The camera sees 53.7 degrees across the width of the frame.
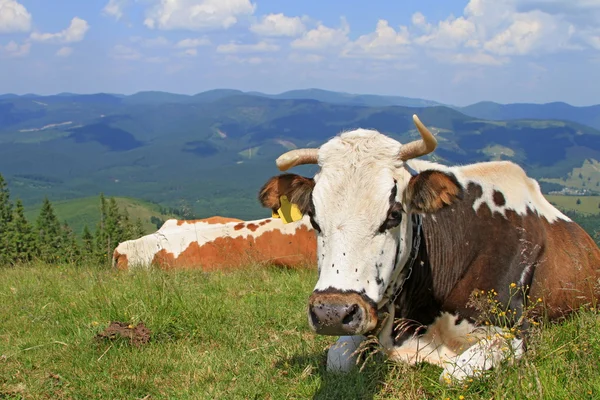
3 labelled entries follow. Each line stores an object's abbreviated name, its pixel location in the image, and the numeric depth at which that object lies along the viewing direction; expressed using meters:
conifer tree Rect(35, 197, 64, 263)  53.38
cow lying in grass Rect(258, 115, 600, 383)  4.46
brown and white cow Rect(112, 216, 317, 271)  12.54
